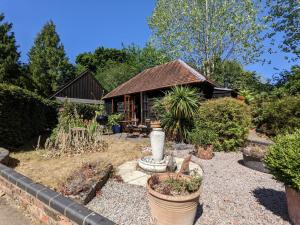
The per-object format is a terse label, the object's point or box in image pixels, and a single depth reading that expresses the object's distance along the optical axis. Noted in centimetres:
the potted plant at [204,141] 582
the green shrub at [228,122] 660
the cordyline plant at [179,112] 742
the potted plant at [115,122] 1232
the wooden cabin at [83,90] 2128
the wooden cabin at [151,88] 969
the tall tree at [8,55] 2123
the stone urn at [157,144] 476
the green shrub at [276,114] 787
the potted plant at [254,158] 486
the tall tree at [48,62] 2732
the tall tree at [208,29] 1543
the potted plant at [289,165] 240
